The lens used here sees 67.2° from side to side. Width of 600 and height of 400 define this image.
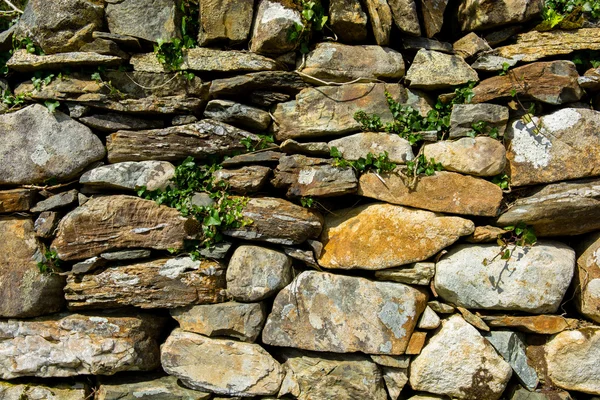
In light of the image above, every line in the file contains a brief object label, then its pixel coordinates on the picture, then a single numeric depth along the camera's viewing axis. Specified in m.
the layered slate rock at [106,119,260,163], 3.66
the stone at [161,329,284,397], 3.47
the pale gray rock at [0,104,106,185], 3.70
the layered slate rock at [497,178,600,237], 3.30
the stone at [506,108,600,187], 3.40
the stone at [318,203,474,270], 3.44
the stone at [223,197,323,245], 3.47
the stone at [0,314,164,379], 3.54
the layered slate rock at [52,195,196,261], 3.52
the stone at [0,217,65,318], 3.60
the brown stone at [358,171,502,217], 3.41
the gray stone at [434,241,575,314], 3.37
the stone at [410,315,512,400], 3.35
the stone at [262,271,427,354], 3.39
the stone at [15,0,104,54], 3.72
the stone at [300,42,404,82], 3.69
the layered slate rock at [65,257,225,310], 3.50
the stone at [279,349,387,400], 3.39
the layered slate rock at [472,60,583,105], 3.47
